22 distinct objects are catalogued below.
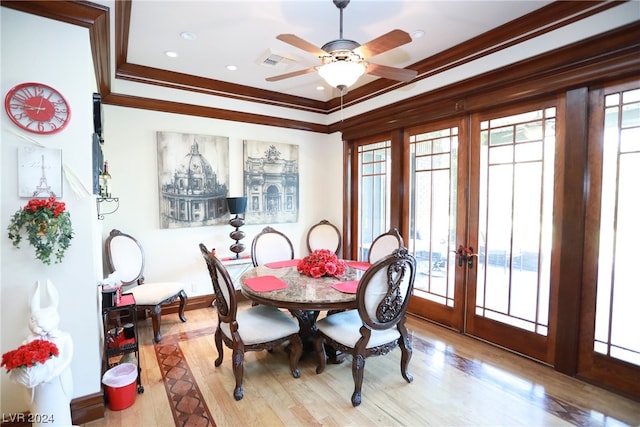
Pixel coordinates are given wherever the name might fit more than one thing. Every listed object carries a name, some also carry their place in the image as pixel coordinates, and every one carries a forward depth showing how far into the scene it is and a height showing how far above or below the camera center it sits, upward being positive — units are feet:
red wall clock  5.97 +1.69
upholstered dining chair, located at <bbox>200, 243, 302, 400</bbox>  7.70 -3.44
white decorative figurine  5.34 -3.04
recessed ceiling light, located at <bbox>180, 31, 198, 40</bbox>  9.32 +4.75
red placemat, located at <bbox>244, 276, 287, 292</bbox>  8.41 -2.46
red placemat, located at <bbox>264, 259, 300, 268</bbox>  11.03 -2.46
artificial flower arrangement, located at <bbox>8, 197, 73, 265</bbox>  5.88 -0.59
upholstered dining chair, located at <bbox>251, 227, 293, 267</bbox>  12.59 -2.15
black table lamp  13.41 -1.08
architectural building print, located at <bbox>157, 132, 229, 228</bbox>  12.69 +0.67
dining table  7.64 -2.49
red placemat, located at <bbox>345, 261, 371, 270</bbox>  10.96 -2.51
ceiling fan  6.66 +3.18
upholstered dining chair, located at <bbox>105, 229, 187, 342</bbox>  10.58 -3.01
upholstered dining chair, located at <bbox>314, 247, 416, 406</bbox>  7.19 -3.00
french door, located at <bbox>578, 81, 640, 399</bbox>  7.47 -1.23
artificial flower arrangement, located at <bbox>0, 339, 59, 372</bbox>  5.00 -2.57
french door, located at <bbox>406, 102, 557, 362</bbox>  9.20 -0.94
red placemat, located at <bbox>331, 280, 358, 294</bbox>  8.11 -2.45
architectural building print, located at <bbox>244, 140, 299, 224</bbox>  14.69 +0.62
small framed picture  6.07 +0.46
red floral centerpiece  9.51 -2.16
